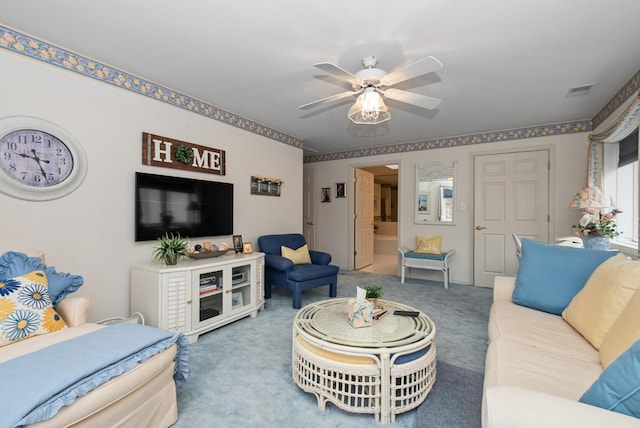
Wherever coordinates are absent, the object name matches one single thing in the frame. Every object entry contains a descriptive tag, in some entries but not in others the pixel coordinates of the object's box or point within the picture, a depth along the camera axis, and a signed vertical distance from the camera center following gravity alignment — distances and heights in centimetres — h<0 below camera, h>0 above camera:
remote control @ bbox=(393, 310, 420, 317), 212 -72
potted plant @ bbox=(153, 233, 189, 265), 272 -35
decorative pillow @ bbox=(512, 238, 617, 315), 206 -44
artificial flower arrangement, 263 -11
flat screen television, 282 +5
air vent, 293 +122
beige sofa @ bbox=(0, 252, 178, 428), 120 -80
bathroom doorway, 668 -31
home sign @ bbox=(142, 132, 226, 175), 290 +59
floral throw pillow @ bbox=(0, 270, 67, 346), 157 -54
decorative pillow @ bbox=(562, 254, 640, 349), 149 -46
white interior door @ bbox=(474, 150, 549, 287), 440 +8
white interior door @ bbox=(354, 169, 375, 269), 602 -15
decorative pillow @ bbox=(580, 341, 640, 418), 78 -48
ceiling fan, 211 +95
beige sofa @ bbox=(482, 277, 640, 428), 79 -70
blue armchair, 357 -73
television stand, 255 -75
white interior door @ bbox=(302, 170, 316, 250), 635 +7
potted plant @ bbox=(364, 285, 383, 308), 220 -60
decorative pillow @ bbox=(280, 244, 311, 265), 401 -59
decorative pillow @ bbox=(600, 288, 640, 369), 119 -50
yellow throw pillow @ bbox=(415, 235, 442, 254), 489 -55
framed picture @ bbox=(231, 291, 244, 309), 314 -94
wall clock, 207 +38
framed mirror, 498 +31
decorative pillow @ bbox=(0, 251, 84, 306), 175 -37
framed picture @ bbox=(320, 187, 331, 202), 616 +34
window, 306 +33
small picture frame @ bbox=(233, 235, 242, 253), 358 -38
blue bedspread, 105 -65
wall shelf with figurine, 412 +37
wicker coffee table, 163 -85
